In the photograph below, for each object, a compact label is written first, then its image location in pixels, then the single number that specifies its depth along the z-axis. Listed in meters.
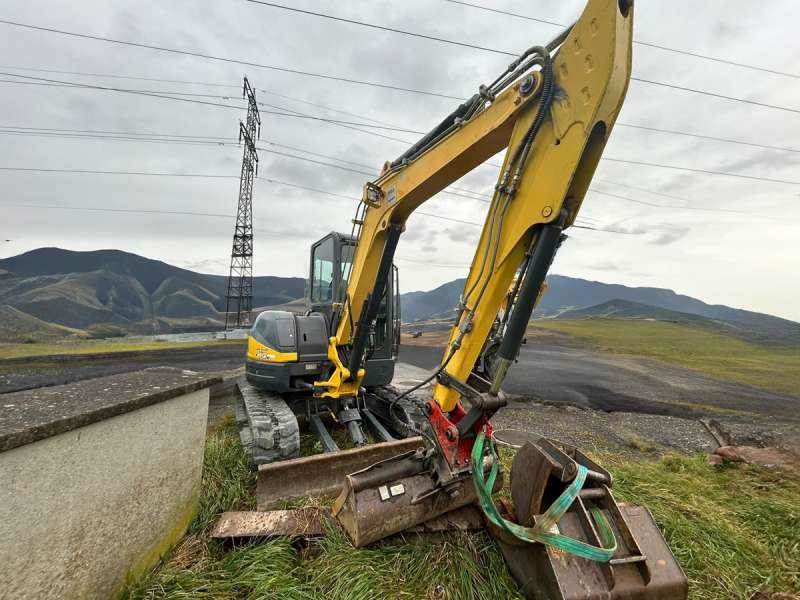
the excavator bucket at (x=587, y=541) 2.01
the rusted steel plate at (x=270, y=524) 2.79
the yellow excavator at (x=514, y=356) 2.10
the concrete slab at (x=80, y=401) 1.65
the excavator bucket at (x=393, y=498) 2.58
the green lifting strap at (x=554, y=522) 1.85
